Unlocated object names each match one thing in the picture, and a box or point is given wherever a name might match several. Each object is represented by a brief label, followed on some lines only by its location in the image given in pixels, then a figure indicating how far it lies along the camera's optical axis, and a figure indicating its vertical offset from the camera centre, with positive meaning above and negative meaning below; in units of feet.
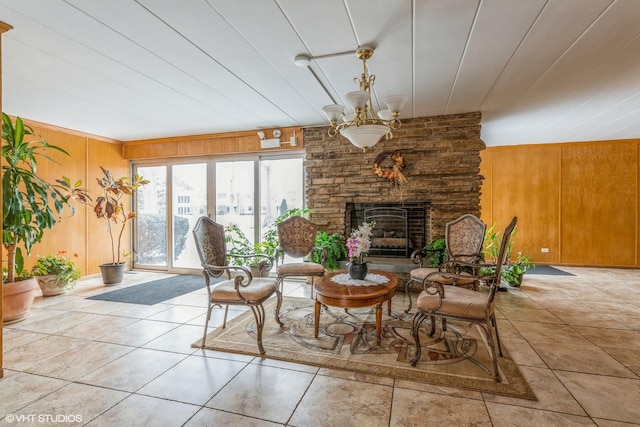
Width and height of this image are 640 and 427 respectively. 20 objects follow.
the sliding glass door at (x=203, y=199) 17.88 +0.69
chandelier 8.12 +2.68
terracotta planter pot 10.59 -3.06
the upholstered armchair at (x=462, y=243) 11.74 -1.30
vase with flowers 9.61 -1.26
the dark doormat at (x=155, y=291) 13.57 -3.78
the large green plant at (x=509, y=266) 15.37 -2.80
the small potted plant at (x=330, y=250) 14.67 -1.88
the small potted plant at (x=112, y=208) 16.26 +0.14
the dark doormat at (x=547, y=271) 18.82 -3.73
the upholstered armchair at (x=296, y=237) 14.05 -1.17
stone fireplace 14.37 +1.91
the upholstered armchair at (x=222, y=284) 8.69 -2.18
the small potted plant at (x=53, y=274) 13.84 -2.79
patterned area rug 7.13 -3.74
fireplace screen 15.85 -0.70
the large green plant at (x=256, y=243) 16.21 -1.68
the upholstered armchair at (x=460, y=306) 7.36 -2.29
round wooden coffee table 8.30 -2.24
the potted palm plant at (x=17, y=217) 10.26 -0.21
